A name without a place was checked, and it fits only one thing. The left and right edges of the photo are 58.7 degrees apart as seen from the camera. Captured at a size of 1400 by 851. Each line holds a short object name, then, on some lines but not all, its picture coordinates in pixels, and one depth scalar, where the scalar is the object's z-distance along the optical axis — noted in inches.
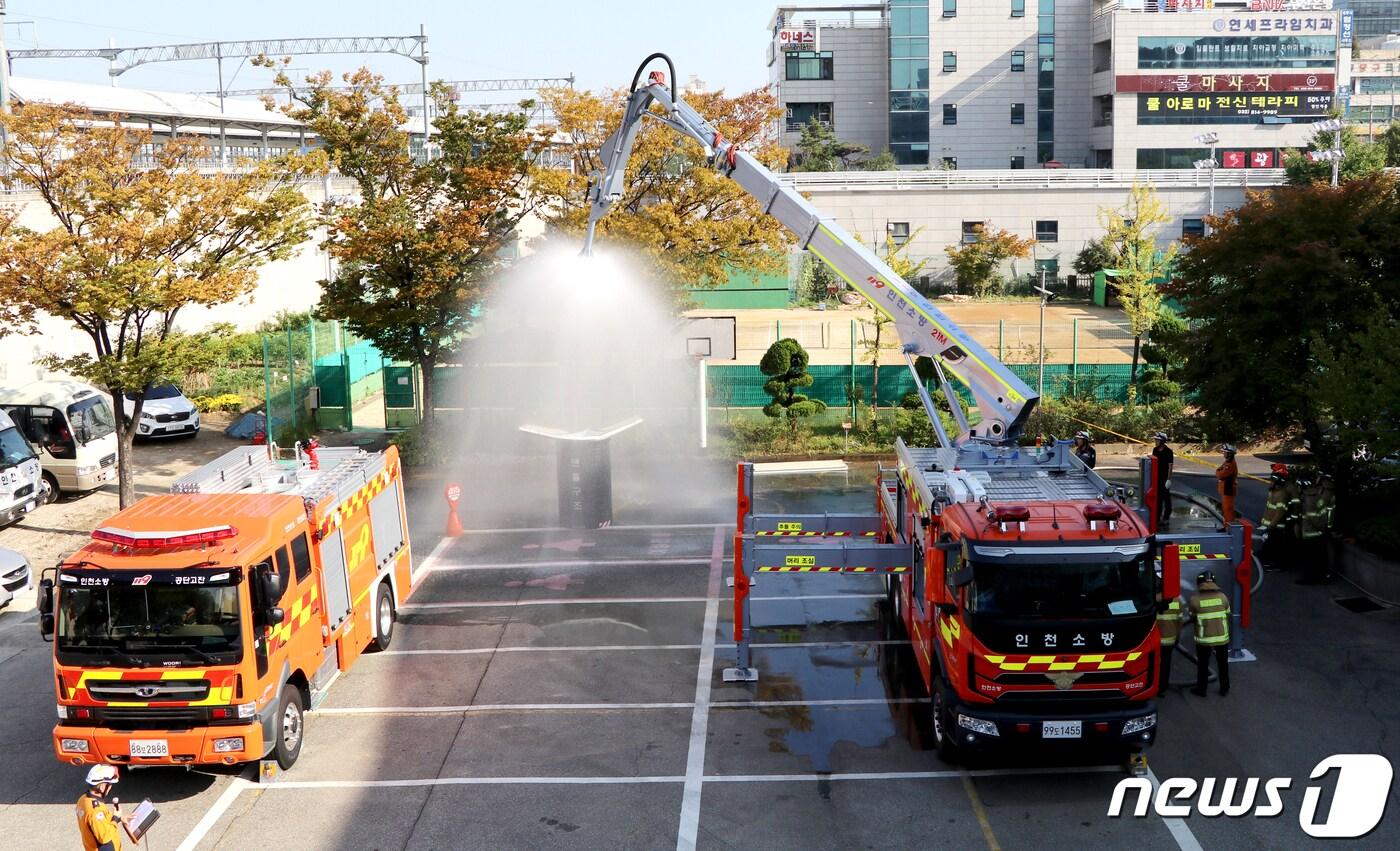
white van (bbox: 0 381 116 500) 946.7
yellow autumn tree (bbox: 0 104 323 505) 770.2
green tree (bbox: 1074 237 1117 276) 2210.1
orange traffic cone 855.7
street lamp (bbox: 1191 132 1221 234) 1942.7
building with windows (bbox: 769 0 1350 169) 2699.3
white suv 1117.1
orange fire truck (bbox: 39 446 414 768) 456.1
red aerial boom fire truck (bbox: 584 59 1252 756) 449.4
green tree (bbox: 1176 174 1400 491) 744.3
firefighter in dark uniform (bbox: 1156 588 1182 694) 526.9
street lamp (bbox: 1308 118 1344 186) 1858.5
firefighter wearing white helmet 380.2
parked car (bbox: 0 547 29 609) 720.3
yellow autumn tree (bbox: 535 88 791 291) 1074.7
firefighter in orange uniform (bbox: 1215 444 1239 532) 786.2
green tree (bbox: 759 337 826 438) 1104.2
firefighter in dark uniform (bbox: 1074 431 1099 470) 790.2
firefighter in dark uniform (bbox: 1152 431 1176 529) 785.6
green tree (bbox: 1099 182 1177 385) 1235.2
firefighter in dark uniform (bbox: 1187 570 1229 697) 531.2
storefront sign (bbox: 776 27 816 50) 3019.2
